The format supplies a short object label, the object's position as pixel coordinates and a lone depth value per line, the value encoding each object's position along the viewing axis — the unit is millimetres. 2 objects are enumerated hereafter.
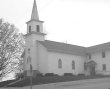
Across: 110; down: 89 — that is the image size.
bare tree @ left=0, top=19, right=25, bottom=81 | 49625
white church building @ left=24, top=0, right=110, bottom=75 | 53562
